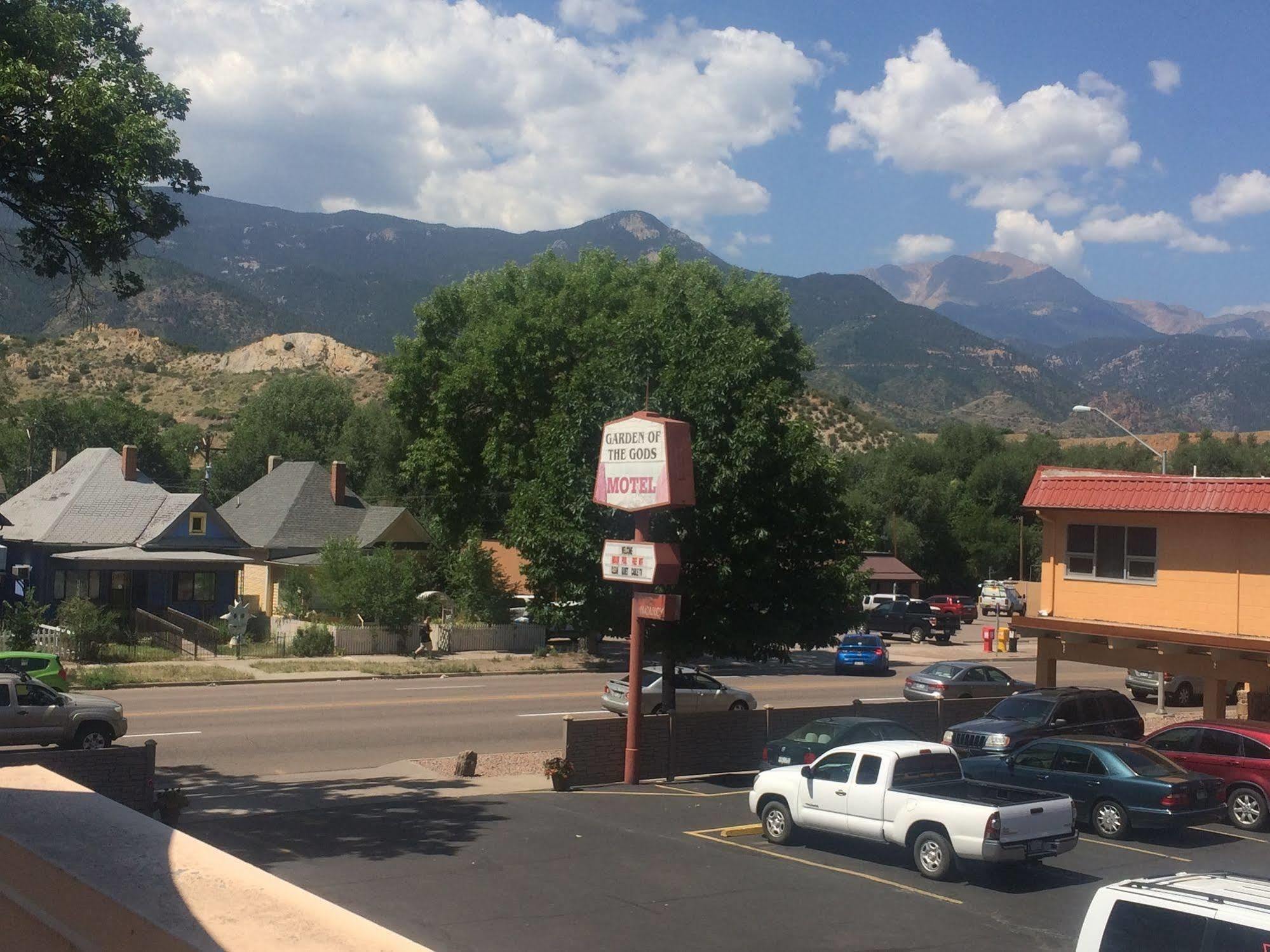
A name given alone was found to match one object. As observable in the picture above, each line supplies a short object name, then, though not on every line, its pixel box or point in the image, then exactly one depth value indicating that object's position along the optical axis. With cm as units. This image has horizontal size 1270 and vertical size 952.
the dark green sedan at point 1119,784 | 1684
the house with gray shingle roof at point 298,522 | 5369
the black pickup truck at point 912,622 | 5831
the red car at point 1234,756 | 1877
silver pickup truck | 2048
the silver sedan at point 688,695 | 2855
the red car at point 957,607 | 6656
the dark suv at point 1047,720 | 2302
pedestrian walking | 4362
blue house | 4444
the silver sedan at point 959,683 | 3359
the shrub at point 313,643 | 4100
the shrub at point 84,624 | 3681
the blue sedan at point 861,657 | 4388
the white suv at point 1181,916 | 661
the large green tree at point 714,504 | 2252
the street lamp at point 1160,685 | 3269
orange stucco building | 2283
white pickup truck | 1355
